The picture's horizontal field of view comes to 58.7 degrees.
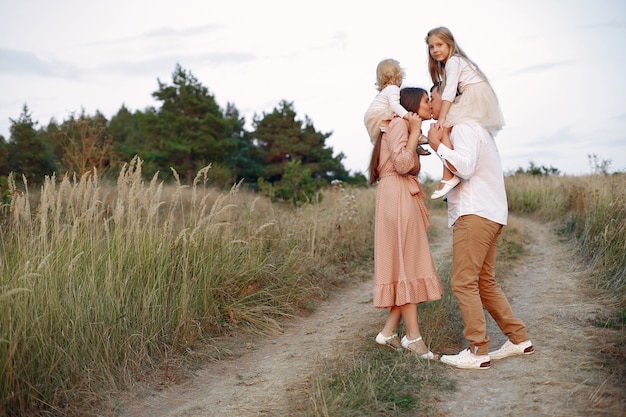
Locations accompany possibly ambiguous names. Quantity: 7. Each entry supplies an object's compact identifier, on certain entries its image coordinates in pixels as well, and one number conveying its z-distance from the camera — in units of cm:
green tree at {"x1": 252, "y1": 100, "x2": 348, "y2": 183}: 3300
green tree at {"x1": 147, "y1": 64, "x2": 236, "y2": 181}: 2852
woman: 430
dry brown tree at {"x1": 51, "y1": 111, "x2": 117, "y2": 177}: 1382
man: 397
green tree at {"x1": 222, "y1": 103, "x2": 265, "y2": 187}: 3094
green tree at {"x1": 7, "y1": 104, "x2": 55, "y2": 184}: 2404
